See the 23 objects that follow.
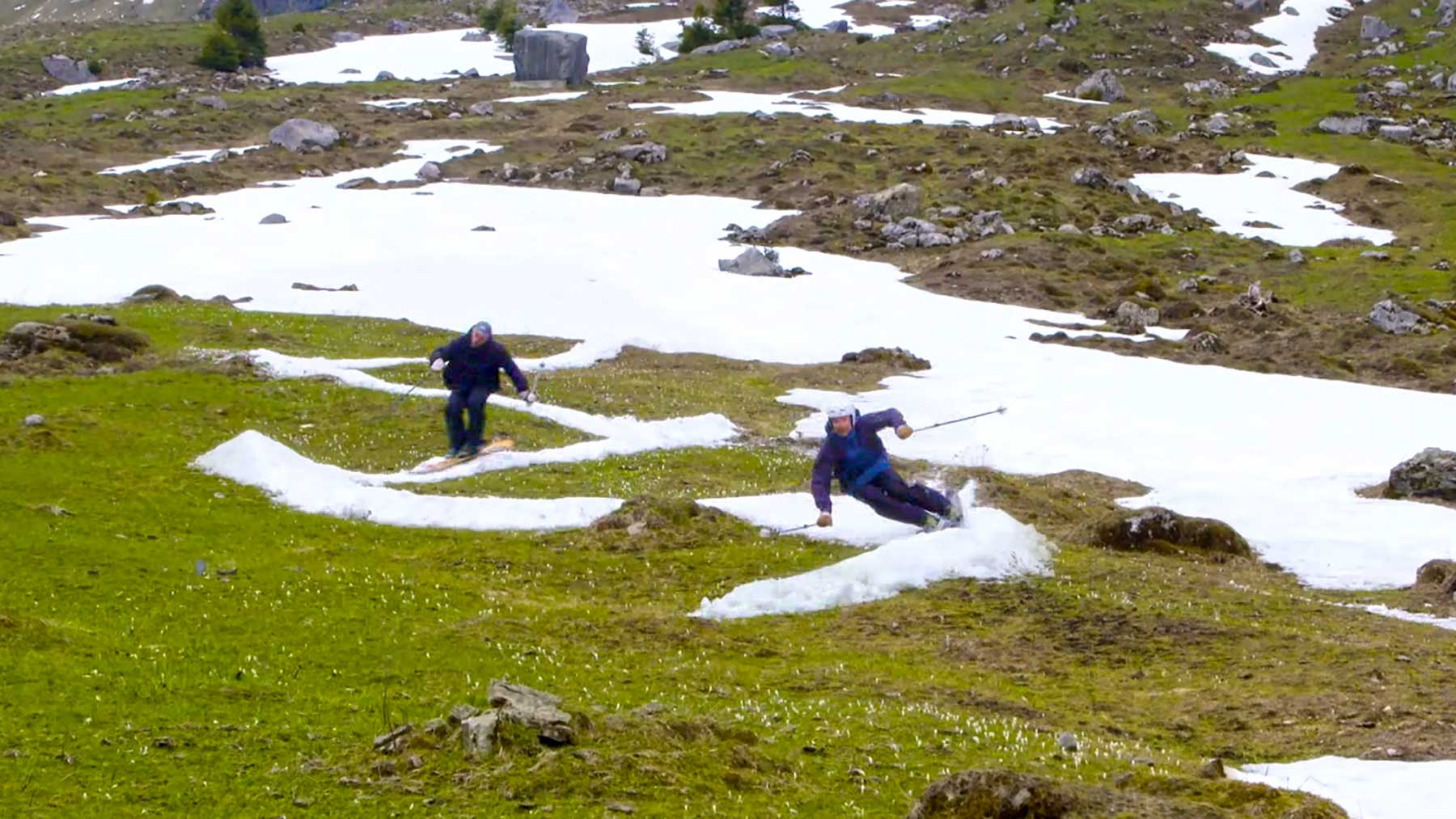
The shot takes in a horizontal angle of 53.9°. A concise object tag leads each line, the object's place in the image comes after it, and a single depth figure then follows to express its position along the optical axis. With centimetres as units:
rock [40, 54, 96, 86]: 11438
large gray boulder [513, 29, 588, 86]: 11044
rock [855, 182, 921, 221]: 7019
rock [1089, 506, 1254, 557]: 2420
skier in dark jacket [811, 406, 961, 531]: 2283
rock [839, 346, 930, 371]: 4481
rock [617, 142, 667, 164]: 8312
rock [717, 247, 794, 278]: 5891
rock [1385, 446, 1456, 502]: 2909
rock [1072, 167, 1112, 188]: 7719
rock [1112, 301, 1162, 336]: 5194
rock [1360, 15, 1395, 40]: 12098
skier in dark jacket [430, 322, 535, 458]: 2883
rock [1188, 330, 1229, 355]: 4916
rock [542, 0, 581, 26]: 15325
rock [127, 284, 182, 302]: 4666
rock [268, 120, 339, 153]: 8588
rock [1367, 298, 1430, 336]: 5044
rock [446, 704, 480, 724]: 1244
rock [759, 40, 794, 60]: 12156
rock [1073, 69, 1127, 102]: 10606
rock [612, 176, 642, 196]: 7769
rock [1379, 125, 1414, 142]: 8894
